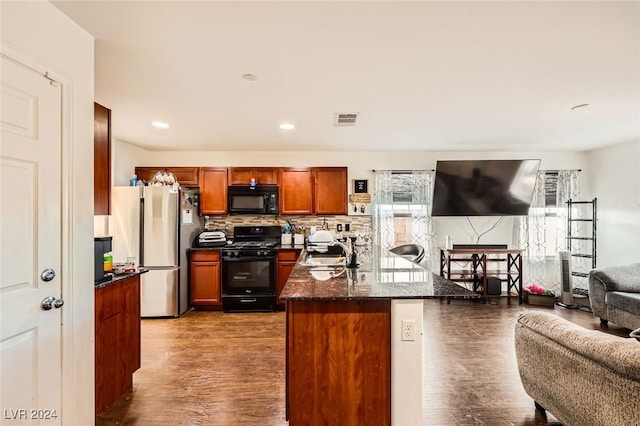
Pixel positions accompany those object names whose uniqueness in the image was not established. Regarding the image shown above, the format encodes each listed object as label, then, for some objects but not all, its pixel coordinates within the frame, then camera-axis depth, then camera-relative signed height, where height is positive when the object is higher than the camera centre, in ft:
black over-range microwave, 15.71 +0.62
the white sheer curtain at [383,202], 16.70 +0.56
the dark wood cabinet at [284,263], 14.82 -2.42
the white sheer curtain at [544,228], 16.69 -0.83
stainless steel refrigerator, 13.10 -1.12
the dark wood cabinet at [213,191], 15.75 +1.08
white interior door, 4.42 -0.52
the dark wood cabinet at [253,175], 15.88 +1.90
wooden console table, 15.26 -2.82
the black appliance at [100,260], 6.73 -1.04
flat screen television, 15.58 +1.30
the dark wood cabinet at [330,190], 16.02 +1.15
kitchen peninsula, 5.70 -2.72
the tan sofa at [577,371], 4.68 -2.79
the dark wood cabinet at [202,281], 14.62 -3.24
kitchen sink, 8.74 -1.46
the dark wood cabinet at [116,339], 6.84 -3.02
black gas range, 14.48 -3.12
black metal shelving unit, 15.44 -1.01
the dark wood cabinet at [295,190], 15.99 +1.15
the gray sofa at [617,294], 10.86 -2.99
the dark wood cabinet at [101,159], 6.61 +1.15
